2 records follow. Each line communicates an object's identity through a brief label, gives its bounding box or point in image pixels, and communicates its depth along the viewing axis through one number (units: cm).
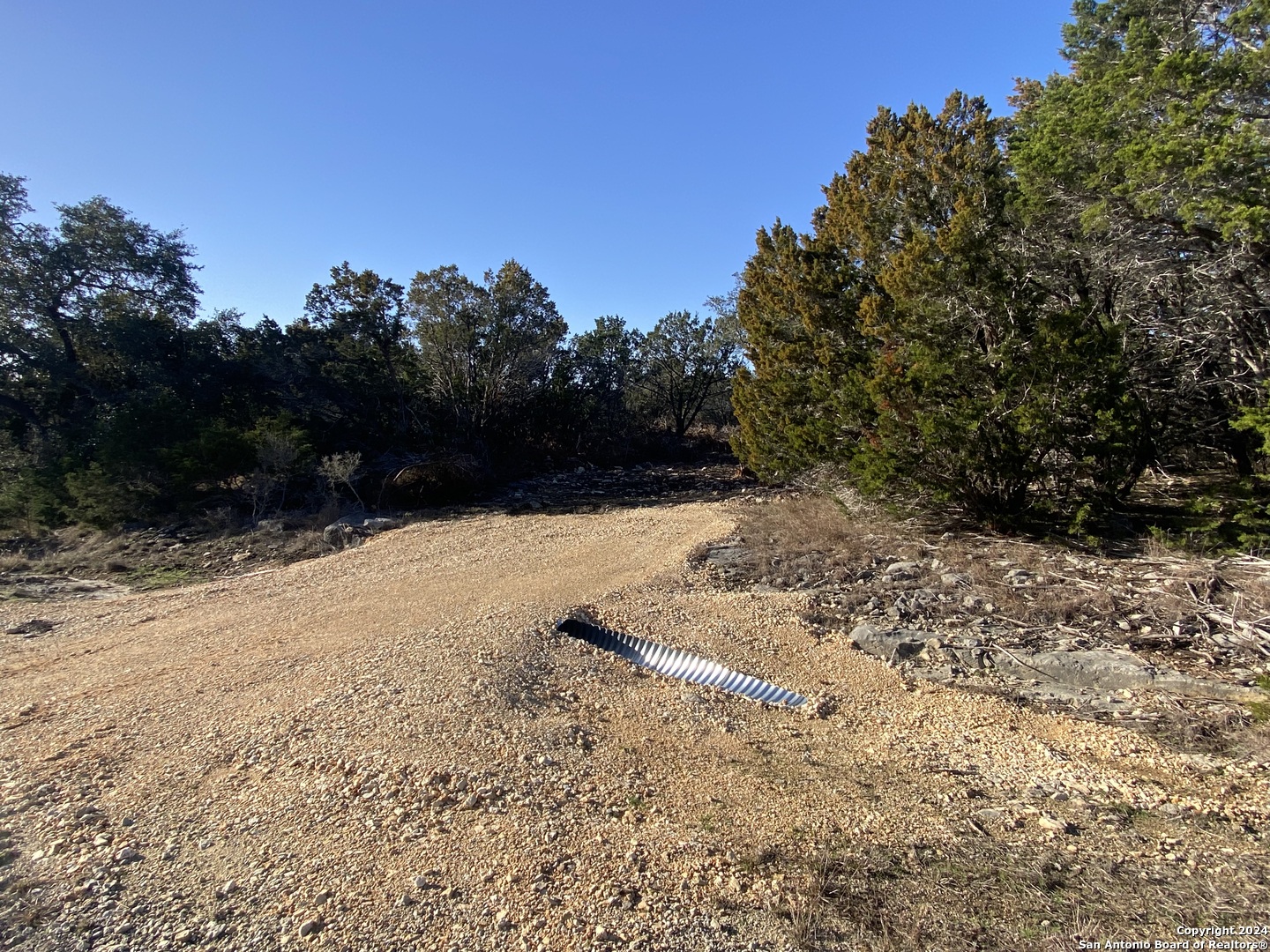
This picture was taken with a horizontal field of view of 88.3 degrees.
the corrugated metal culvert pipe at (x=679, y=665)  498
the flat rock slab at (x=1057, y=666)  444
